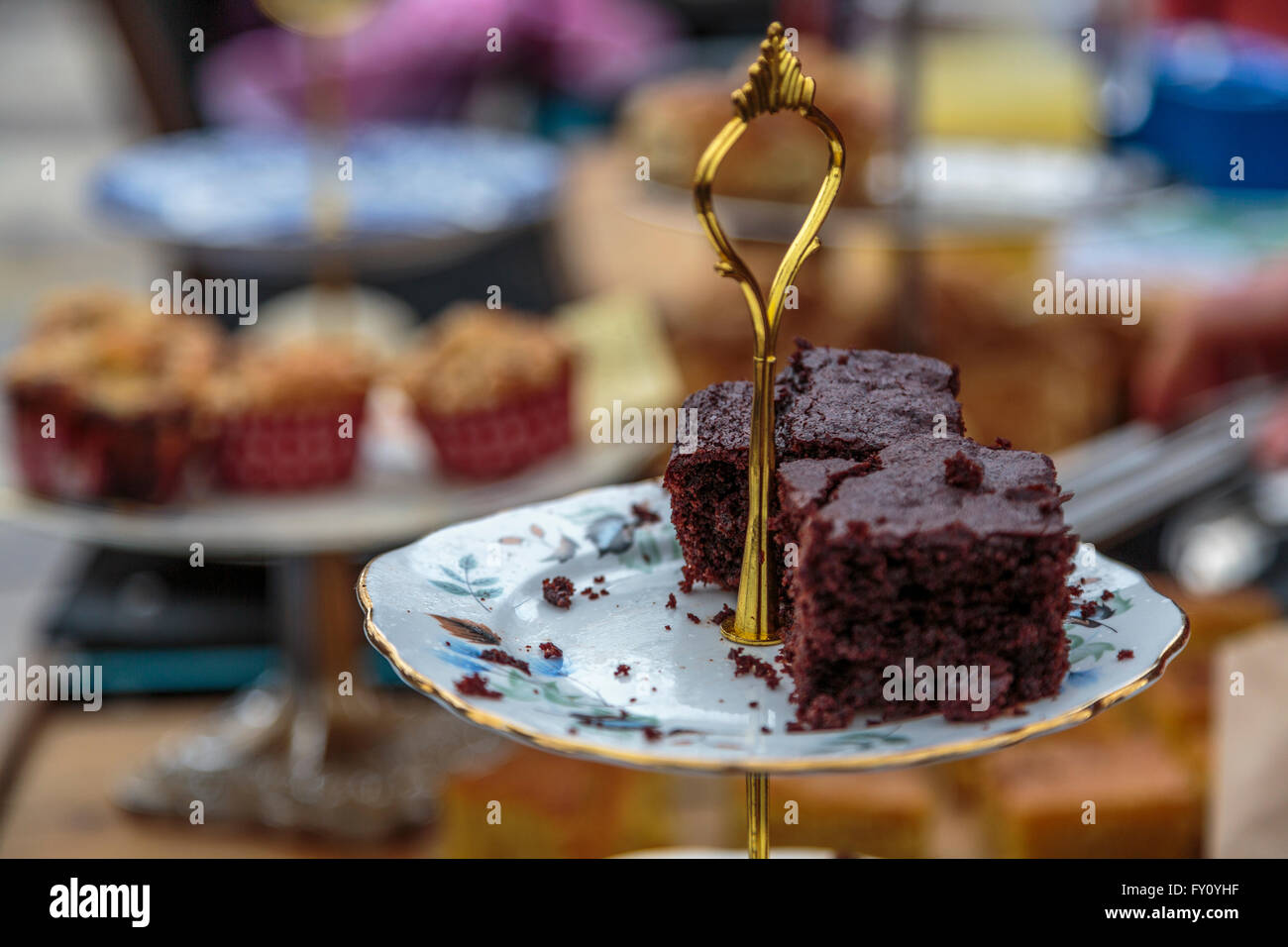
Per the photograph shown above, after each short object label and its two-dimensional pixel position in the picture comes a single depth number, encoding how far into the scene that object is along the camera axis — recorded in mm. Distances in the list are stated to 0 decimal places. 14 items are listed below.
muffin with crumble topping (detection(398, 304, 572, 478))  1600
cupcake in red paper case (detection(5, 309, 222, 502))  1542
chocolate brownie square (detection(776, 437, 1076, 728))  650
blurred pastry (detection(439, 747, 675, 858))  1459
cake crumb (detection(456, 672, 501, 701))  620
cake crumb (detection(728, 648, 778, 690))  686
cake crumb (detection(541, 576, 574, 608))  733
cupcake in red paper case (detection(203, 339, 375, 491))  1583
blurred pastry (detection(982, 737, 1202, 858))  1405
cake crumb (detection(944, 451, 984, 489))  677
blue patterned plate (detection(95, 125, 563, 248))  1753
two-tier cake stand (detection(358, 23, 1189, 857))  611
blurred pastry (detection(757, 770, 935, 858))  1456
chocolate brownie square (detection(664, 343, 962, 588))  735
